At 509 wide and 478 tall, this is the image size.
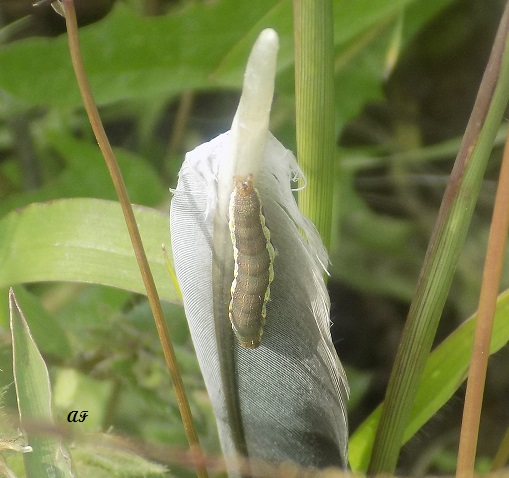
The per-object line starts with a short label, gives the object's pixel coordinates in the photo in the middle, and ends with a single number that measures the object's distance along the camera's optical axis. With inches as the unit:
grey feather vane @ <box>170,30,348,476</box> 28.6
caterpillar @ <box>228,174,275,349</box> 28.6
